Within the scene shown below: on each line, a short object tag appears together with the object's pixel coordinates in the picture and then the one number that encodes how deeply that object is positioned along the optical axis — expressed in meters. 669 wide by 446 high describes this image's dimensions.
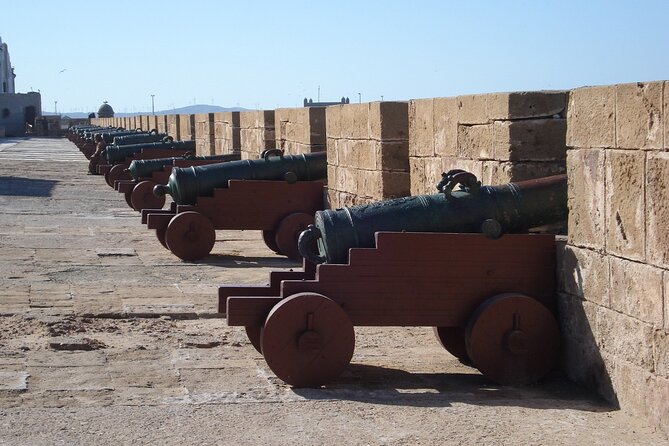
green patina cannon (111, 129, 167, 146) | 24.42
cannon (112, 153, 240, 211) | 16.06
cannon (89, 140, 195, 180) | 20.08
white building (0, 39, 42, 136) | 83.94
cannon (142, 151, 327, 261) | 11.25
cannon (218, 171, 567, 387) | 5.79
